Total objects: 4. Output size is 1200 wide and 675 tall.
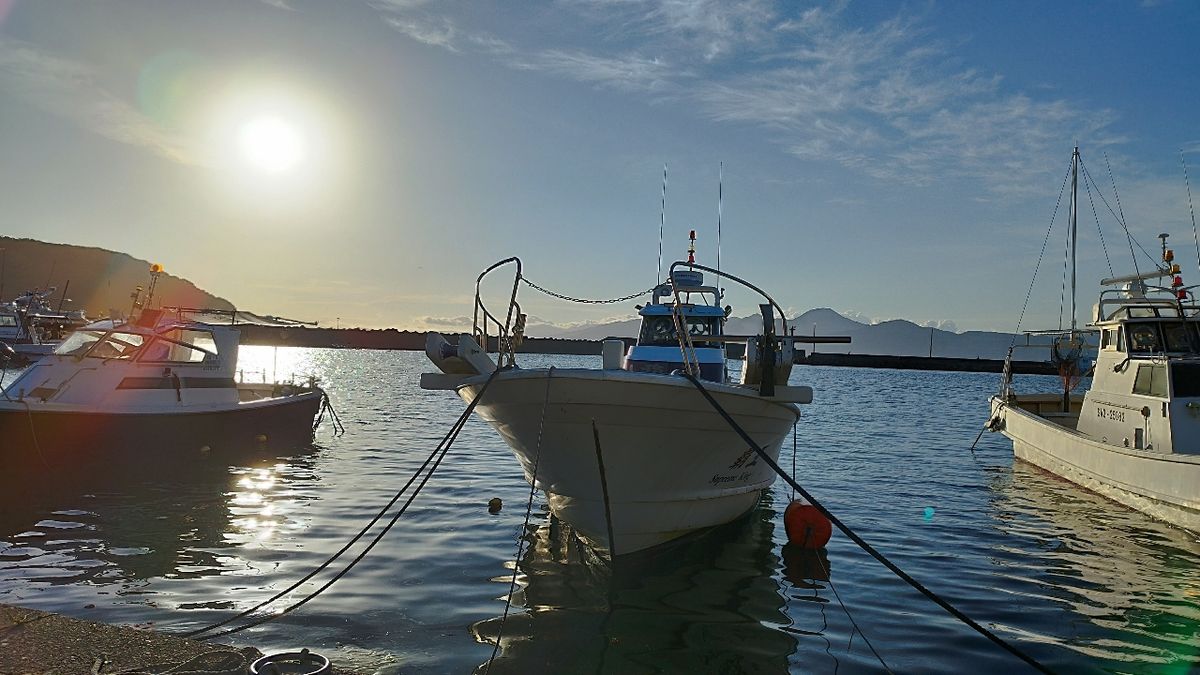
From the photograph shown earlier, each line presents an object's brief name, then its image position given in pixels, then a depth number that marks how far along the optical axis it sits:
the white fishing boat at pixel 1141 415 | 13.68
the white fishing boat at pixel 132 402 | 15.98
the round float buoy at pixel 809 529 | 11.51
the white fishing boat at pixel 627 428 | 8.85
